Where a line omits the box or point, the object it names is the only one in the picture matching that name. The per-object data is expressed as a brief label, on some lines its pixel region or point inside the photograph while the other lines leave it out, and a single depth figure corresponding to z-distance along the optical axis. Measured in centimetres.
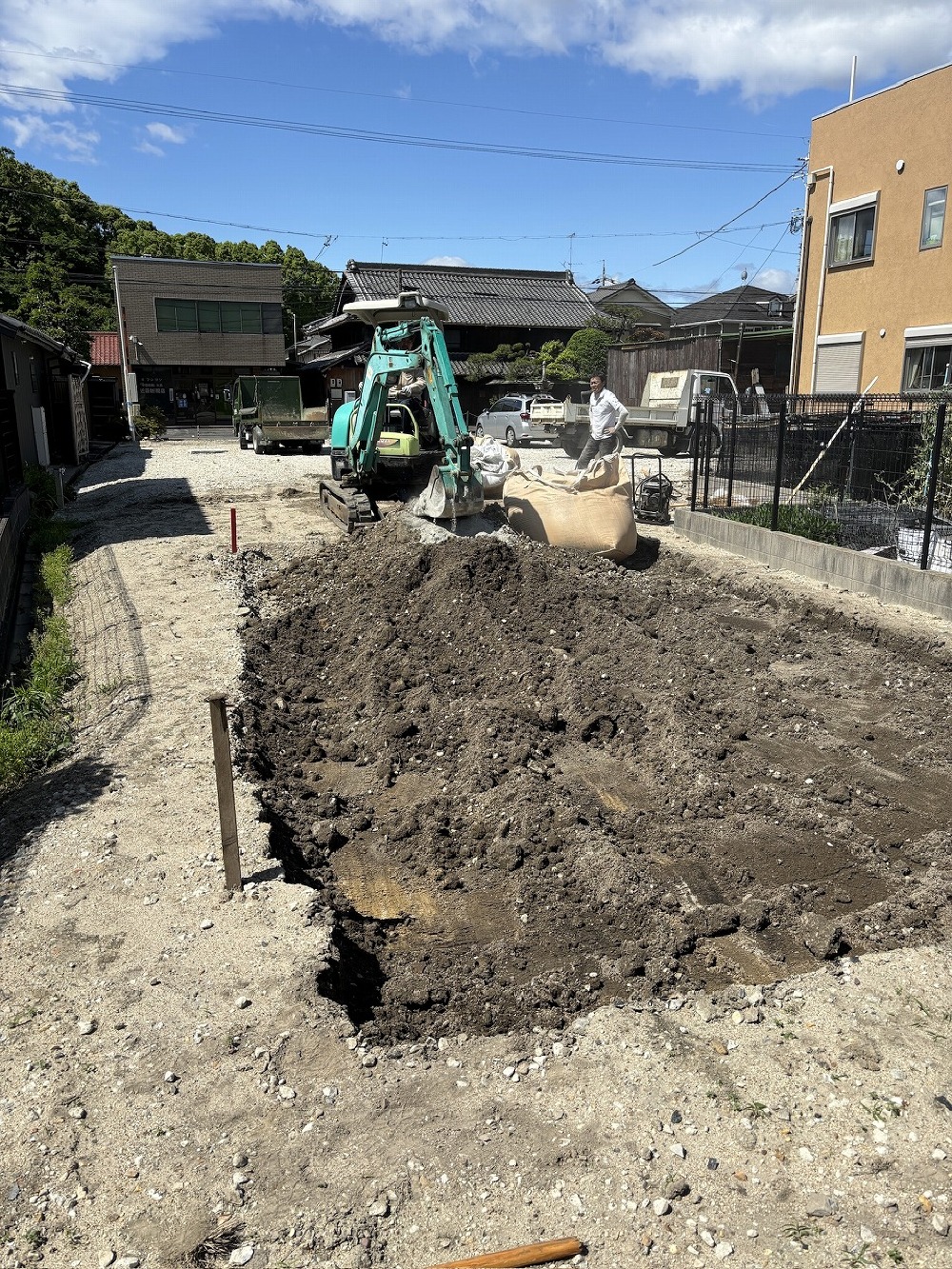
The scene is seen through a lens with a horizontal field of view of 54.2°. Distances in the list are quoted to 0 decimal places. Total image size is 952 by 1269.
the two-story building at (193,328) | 4009
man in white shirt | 1230
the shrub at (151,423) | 3353
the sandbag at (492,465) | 1369
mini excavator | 1073
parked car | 2747
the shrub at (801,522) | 1107
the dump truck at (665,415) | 2411
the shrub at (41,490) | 1598
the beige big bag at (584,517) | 1088
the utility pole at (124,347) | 3912
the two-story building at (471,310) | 3925
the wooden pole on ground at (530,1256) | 251
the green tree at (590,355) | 3594
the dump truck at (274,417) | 2597
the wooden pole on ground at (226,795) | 424
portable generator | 1384
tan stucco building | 1722
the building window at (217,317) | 4062
